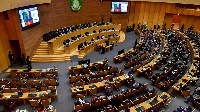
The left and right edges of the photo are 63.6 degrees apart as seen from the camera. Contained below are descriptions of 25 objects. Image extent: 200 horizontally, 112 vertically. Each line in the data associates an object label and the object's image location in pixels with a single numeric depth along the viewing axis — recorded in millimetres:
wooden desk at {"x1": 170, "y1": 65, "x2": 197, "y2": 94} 11398
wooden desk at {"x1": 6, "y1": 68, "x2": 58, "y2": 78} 12562
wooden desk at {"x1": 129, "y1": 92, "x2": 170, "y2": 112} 9139
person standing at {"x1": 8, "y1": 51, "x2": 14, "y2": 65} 14172
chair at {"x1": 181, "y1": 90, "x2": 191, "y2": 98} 11162
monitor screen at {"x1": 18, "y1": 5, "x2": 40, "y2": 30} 13831
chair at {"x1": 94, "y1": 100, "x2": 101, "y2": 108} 9720
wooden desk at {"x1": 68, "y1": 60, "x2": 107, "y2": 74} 13344
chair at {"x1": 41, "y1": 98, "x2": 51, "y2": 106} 9625
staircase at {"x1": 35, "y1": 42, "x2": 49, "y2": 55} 16106
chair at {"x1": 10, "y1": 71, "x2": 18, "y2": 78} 12430
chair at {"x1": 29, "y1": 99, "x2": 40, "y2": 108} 9523
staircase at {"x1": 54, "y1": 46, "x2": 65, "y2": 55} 16391
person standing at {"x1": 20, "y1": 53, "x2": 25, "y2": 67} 13991
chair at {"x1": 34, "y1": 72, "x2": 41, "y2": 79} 12666
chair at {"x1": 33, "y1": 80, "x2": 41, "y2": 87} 11181
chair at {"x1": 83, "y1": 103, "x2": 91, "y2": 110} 9411
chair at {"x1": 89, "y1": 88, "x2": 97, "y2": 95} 10861
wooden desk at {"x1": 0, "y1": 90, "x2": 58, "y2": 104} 9758
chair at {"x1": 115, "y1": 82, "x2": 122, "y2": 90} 11641
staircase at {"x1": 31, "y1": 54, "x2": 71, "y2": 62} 15482
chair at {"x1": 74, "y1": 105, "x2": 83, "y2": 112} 9305
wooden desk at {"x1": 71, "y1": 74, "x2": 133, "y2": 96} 10664
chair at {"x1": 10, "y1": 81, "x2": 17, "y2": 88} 11127
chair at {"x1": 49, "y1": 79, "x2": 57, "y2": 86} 11546
